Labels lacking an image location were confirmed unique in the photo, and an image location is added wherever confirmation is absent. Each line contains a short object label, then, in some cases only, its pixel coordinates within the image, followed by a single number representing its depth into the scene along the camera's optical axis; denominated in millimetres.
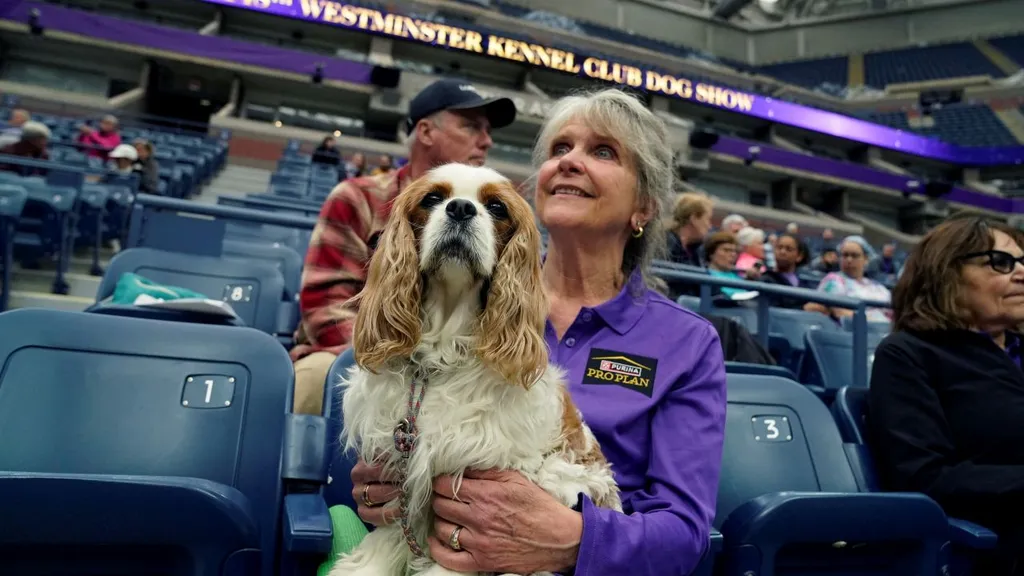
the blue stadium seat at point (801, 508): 1466
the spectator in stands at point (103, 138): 8617
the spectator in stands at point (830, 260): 7957
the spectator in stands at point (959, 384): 1767
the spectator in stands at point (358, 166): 9398
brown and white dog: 1189
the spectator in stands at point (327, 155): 12320
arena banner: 18891
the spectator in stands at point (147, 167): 6875
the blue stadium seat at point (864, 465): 1627
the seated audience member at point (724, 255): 4746
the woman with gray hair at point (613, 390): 1179
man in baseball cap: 2178
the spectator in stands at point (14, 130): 6434
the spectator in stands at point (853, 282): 5223
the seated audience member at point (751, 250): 5039
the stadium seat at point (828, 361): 3756
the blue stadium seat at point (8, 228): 3902
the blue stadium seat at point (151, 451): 1044
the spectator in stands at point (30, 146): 6231
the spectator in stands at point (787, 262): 5109
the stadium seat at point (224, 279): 2986
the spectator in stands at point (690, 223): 4453
